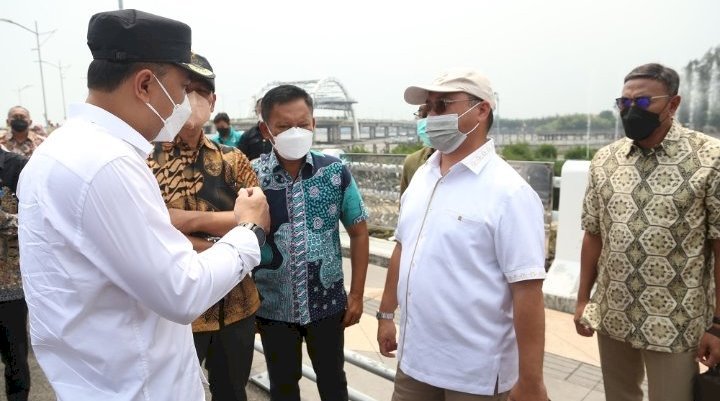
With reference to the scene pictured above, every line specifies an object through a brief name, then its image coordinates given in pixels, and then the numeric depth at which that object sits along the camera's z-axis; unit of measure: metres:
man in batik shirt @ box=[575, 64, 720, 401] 1.97
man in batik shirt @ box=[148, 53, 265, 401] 1.91
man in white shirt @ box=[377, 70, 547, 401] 1.62
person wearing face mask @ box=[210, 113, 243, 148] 6.36
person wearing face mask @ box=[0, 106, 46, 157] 4.58
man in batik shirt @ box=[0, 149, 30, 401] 2.65
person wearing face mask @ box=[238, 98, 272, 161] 4.24
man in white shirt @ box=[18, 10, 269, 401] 1.09
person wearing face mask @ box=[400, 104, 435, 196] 3.65
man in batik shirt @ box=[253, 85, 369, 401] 2.21
